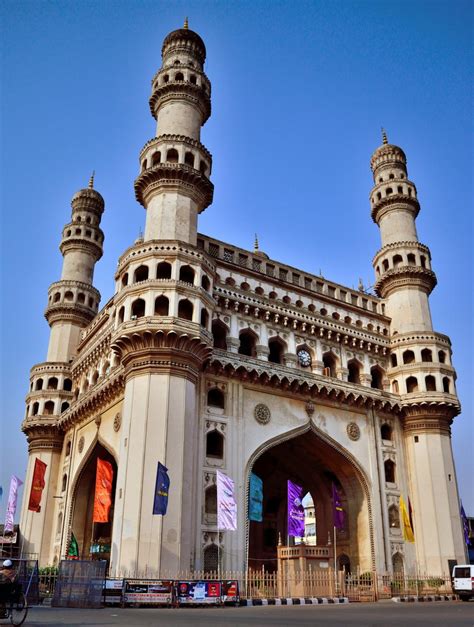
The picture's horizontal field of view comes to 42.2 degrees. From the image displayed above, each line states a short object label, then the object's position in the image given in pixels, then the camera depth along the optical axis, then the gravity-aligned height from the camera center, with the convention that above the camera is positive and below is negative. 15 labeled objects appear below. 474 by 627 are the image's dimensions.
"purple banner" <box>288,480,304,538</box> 28.47 +2.85
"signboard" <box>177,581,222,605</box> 20.25 -0.39
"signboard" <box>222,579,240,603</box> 20.67 -0.38
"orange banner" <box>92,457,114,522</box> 29.78 +3.97
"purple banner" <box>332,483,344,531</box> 32.84 +3.42
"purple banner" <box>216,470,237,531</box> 24.94 +2.88
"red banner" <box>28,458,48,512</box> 34.50 +4.80
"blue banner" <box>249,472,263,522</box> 28.31 +3.44
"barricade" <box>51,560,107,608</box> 18.67 -0.18
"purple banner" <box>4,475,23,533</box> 34.19 +3.95
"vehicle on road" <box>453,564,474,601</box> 27.25 +0.03
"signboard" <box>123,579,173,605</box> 20.05 -0.36
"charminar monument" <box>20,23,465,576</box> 26.30 +9.12
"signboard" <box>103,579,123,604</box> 19.89 -0.41
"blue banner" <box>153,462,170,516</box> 23.33 +3.12
